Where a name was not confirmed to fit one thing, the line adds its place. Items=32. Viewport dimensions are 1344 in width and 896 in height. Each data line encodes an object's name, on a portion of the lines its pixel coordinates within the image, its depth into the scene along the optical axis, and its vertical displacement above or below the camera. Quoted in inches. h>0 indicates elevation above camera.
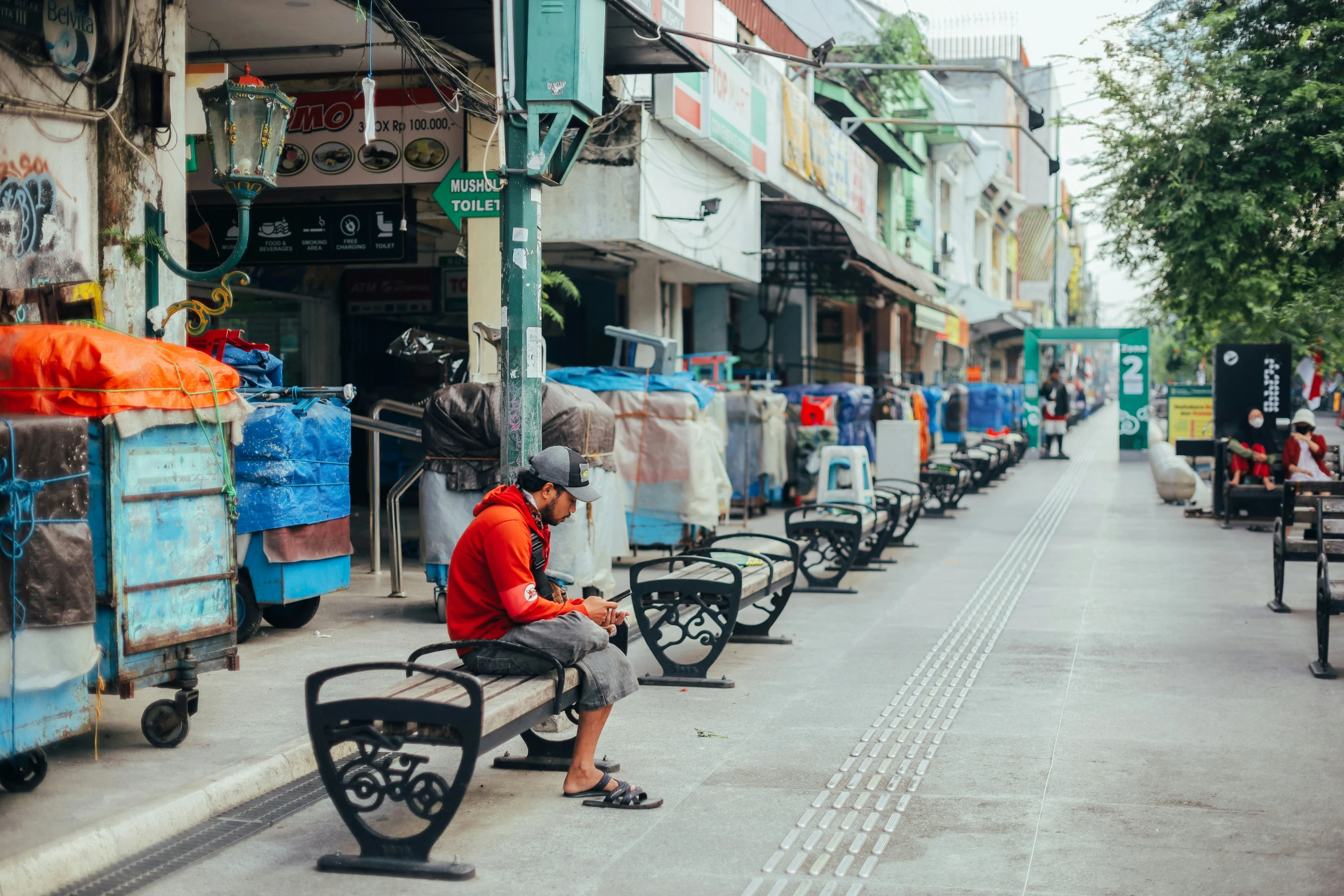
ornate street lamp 316.5 +60.6
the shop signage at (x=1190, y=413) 1138.0 -19.9
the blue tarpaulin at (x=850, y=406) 796.6 -9.7
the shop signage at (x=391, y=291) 761.0 +55.8
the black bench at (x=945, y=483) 780.6 -54.2
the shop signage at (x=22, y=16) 300.4 +84.1
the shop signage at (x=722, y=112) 665.6 +147.9
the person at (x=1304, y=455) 633.0 -31.1
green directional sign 425.7 +61.3
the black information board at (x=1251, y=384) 751.1 +3.0
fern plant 521.9 +45.8
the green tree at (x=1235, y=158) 650.8 +116.2
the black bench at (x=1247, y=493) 717.3 -55.1
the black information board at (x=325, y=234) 509.0 +59.2
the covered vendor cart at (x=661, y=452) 546.0 -25.2
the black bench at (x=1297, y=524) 402.6 -42.9
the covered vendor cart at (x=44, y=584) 196.2 -28.8
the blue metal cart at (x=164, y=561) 234.2 -30.7
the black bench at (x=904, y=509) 584.1 -53.1
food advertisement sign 523.8 +97.3
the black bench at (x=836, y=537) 479.2 -54.2
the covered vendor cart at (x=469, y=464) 389.4 -21.2
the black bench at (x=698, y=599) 324.8 -51.2
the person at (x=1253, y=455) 713.6 -34.6
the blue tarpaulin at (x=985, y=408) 1400.1 -19.4
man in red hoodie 217.6 -35.9
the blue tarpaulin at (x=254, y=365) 370.0 +7.0
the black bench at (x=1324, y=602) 323.3 -50.6
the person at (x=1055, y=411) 1403.8 -22.6
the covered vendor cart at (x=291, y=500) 345.7 -28.3
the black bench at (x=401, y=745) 190.2 -50.7
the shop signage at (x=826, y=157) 905.5 +175.1
